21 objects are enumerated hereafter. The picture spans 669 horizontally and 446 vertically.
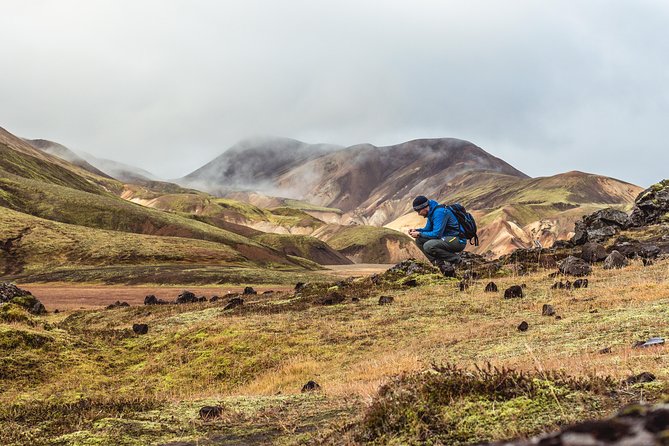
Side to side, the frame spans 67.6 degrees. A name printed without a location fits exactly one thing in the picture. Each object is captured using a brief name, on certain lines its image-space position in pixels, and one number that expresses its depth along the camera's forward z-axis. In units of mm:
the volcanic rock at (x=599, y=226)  34219
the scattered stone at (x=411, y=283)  25669
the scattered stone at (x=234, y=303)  24375
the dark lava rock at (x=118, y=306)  31331
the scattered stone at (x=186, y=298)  34009
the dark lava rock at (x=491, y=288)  20734
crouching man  20031
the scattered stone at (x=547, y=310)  14866
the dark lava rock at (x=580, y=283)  19062
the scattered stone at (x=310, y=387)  10512
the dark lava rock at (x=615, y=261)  23641
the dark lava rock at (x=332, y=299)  23270
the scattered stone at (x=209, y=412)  7590
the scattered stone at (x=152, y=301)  34666
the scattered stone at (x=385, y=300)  21328
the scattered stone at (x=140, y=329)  20470
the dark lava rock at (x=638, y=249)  25394
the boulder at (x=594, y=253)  26047
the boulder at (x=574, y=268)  22125
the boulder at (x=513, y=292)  18922
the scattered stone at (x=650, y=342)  8823
